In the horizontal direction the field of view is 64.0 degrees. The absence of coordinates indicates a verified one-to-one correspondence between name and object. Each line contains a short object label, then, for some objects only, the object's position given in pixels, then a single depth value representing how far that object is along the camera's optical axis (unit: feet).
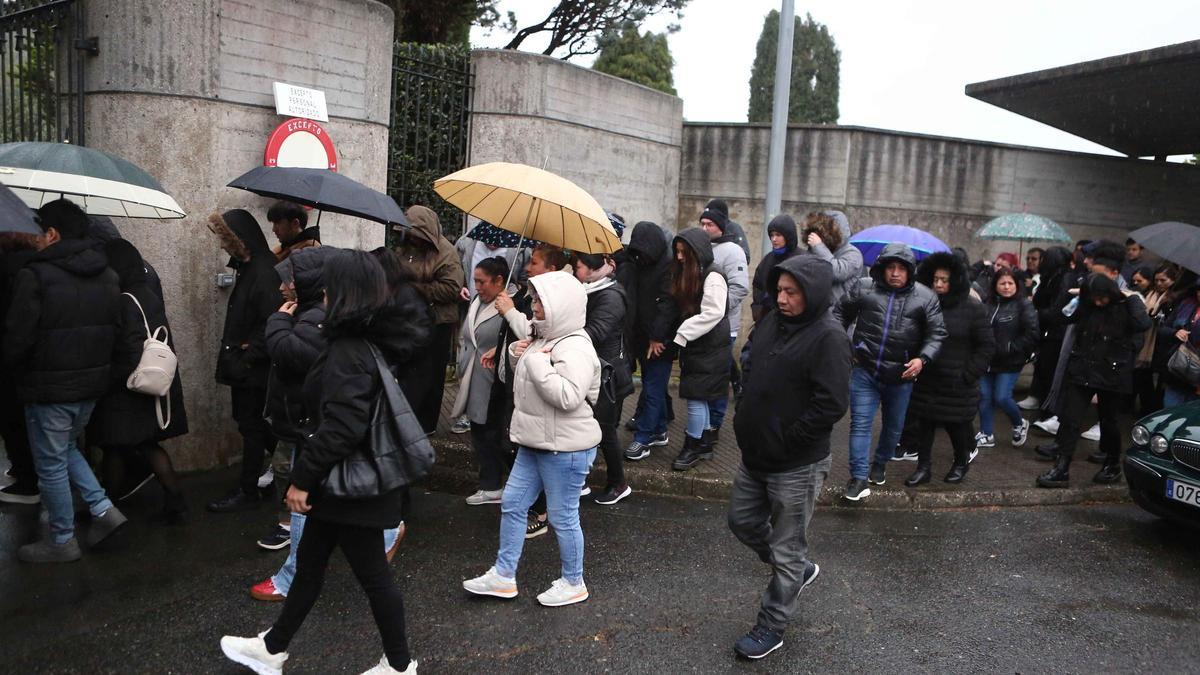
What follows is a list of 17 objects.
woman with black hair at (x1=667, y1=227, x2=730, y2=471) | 22.22
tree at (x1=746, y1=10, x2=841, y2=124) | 135.23
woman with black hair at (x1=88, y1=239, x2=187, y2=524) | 17.24
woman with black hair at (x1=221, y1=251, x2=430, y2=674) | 11.61
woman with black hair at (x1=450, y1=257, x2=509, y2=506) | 19.49
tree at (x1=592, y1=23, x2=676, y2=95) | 81.05
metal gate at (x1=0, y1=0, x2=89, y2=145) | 20.81
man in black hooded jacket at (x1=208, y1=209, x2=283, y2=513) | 18.78
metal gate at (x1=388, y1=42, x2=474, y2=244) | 29.43
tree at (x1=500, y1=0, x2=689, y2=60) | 52.29
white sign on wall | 22.27
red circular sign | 22.22
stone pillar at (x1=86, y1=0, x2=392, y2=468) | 20.79
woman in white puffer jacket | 14.85
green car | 19.07
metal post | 34.42
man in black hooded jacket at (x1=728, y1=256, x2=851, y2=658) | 13.76
